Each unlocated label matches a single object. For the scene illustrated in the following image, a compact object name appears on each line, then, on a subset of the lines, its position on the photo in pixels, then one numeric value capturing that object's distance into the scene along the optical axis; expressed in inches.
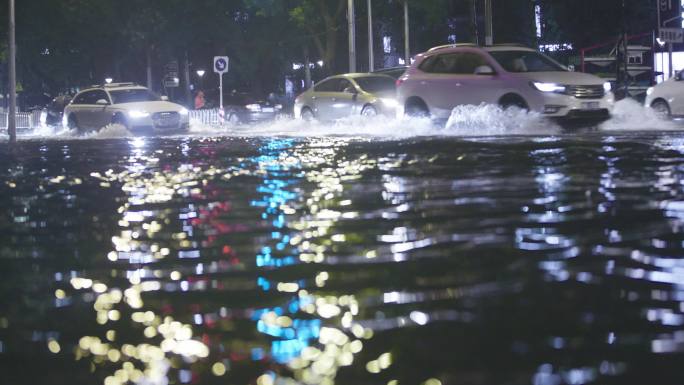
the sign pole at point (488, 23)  1471.6
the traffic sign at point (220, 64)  1480.1
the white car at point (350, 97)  1066.1
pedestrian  2102.6
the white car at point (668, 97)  982.4
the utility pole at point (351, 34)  1802.4
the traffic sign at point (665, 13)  1471.5
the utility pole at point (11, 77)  1210.6
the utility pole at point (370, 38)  2022.6
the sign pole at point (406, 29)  2417.4
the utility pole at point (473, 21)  1669.5
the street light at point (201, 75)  3049.7
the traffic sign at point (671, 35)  1360.7
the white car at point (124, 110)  1192.2
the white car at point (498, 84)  808.9
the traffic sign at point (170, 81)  1941.6
